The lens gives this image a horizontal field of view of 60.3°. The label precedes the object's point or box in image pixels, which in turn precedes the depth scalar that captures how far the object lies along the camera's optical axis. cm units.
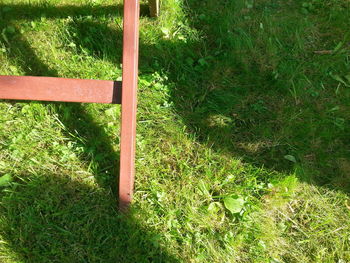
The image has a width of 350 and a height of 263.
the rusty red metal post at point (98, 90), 151
